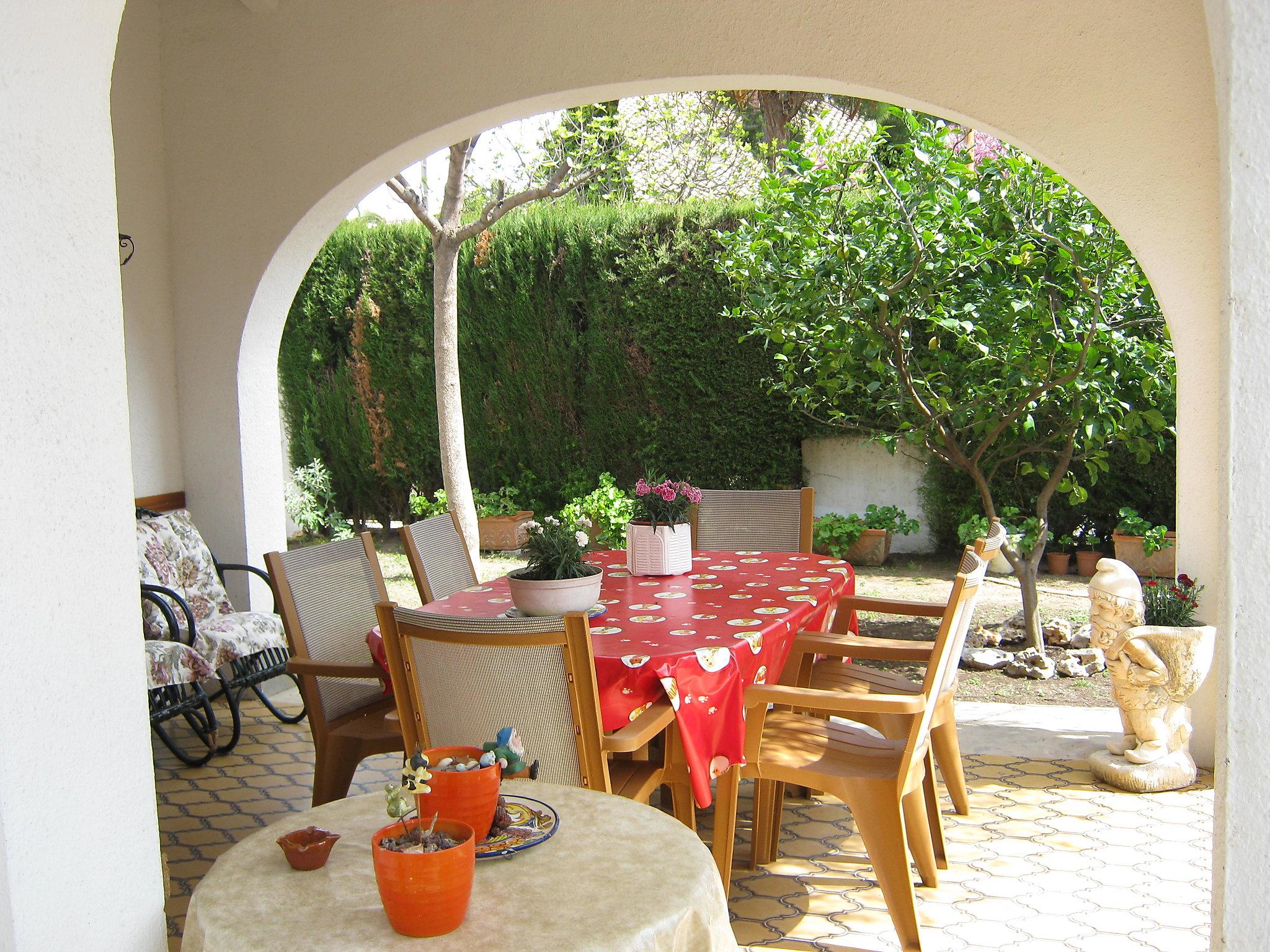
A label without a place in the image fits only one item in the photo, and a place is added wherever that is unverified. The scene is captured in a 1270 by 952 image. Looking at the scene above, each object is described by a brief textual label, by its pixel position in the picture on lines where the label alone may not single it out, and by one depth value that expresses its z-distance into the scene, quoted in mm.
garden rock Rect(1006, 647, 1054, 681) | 5328
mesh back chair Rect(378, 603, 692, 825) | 2256
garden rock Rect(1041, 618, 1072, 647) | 5781
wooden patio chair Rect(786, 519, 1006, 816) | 3093
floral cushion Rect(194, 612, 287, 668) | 4246
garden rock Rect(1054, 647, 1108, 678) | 5355
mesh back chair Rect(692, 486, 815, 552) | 4637
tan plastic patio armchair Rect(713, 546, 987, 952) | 2645
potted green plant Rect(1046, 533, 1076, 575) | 7754
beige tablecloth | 1412
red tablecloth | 2689
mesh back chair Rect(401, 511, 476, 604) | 3916
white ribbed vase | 3814
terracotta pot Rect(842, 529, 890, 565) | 8172
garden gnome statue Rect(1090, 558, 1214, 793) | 3707
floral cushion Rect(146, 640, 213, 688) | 3861
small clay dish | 1606
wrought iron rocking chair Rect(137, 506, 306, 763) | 4148
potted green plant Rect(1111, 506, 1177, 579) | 7273
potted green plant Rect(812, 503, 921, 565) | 8148
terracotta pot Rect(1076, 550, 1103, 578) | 7699
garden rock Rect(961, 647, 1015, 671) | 5488
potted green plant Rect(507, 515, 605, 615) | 2941
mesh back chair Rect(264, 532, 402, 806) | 3102
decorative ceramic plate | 1626
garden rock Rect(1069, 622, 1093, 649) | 5805
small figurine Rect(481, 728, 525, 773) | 1704
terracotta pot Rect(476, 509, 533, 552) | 8930
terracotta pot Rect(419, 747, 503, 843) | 1612
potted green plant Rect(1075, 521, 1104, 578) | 7684
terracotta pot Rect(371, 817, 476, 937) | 1379
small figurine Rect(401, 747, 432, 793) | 1470
